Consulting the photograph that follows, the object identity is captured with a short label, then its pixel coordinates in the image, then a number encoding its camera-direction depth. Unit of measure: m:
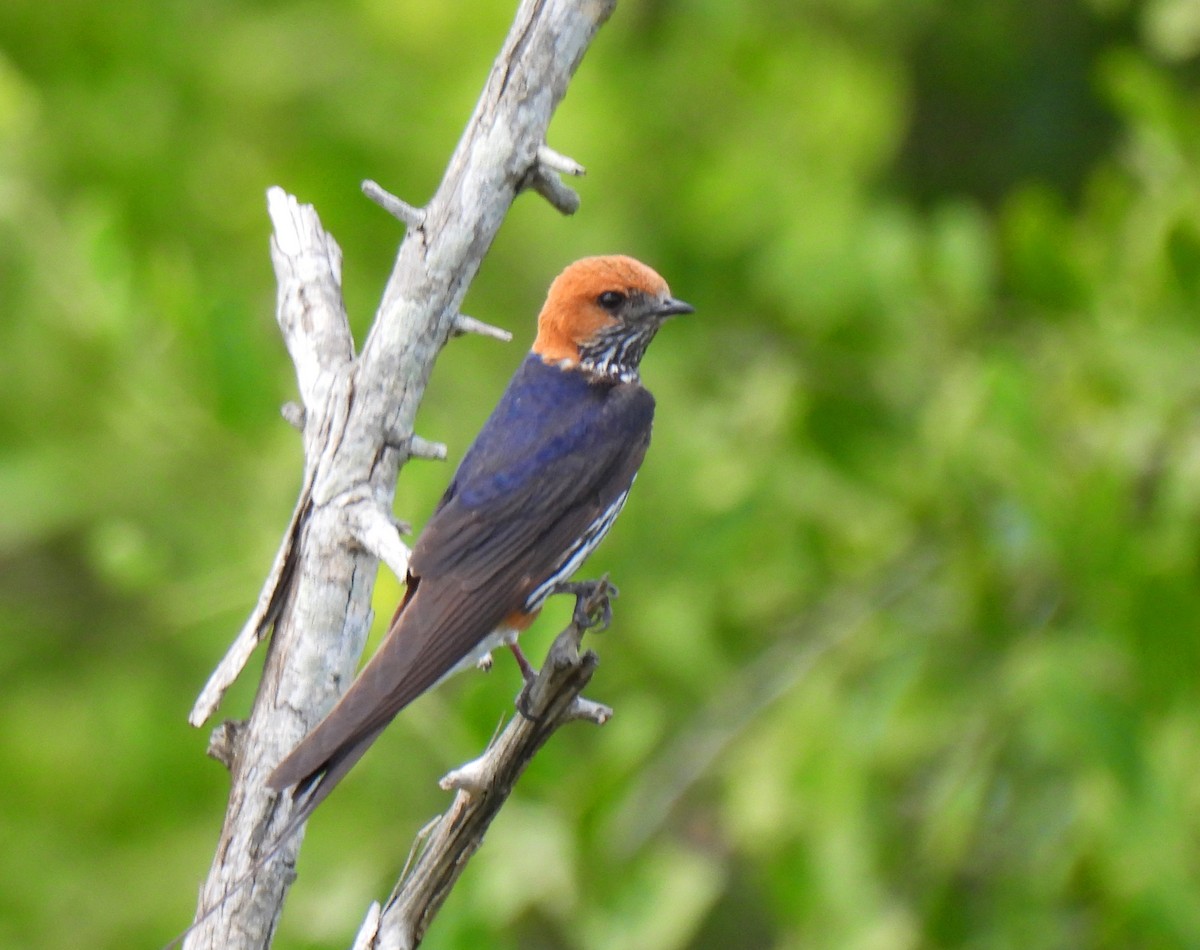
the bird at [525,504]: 6.38
